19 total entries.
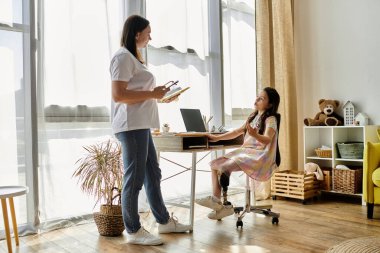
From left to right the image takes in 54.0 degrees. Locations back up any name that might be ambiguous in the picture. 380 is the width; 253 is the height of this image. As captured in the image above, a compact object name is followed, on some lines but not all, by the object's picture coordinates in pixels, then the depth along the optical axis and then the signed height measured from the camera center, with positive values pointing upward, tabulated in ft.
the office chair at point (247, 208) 8.79 -2.20
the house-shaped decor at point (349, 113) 12.32 +0.29
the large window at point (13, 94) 8.20 +0.79
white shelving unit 11.75 -0.54
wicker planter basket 8.27 -2.10
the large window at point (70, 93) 8.76 +0.86
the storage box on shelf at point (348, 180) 11.55 -1.83
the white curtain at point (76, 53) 8.83 +1.86
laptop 9.59 +0.14
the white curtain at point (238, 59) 13.00 +2.32
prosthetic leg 8.77 -1.32
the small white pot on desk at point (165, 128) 9.39 -0.05
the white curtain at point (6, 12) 8.17 +2.60
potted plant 8.27 -1.20
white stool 6.69 -1.18
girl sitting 8.78 -0.76
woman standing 7.25 +0.31
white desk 8.39 -0.44
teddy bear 12.58 +0.22
